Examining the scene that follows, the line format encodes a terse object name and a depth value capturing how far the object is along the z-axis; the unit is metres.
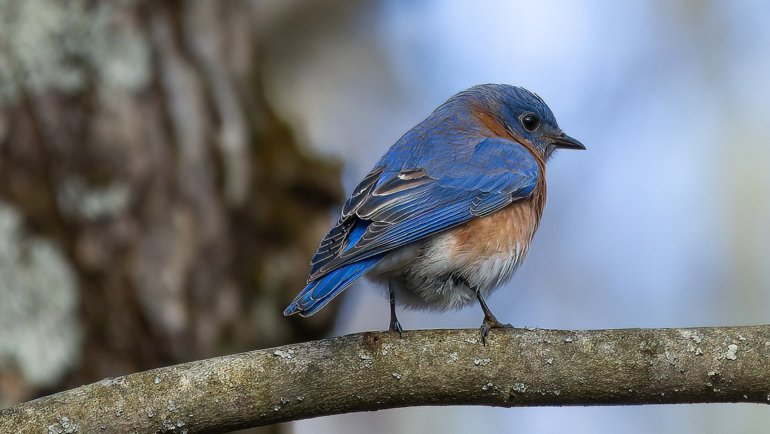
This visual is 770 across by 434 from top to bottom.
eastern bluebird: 7.73
